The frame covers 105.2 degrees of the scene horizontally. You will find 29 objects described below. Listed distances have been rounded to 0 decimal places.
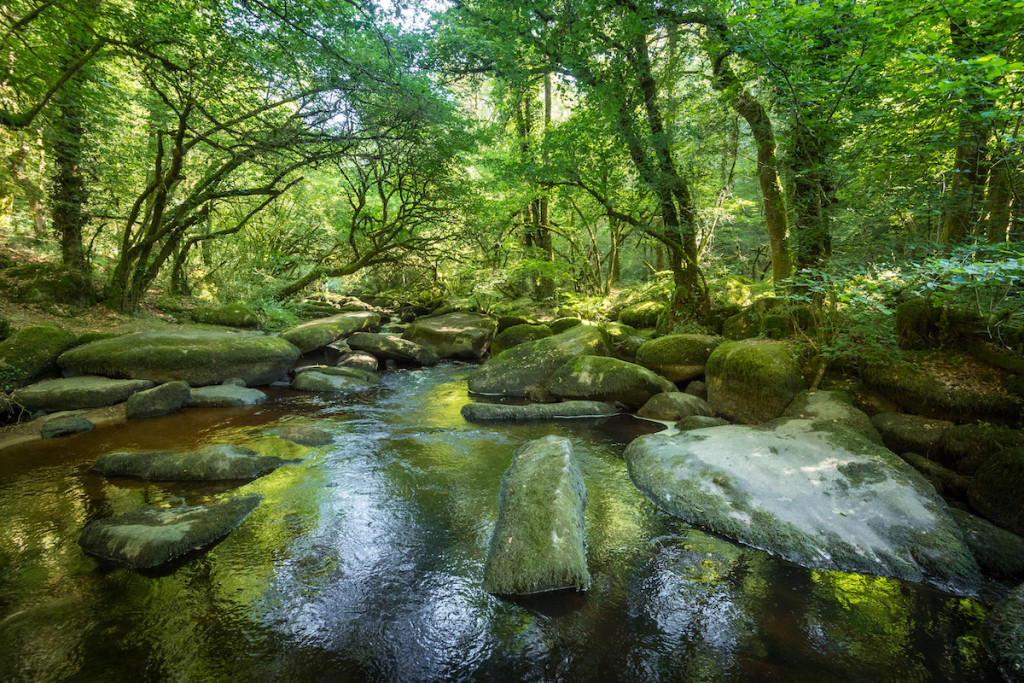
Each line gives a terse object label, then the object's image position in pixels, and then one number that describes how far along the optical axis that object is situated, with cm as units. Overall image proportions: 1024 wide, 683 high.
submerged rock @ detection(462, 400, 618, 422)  705
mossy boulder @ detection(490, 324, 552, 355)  1188
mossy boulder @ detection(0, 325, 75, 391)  635
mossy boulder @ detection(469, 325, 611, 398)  873
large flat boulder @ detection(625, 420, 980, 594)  314
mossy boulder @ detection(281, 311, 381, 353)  1135
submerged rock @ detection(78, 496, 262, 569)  310
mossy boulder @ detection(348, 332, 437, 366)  1197
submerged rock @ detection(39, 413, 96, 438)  563
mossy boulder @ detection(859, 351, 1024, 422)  408
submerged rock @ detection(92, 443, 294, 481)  450
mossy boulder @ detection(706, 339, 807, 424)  572
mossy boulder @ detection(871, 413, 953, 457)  427
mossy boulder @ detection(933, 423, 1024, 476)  372
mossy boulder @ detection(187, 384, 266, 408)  730
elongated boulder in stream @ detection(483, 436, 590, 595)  294
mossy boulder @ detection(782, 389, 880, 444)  465
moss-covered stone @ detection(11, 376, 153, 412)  628
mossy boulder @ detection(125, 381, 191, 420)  658
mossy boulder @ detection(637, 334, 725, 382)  768
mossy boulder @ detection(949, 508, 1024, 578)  305
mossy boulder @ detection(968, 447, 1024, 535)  334
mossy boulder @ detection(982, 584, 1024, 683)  225
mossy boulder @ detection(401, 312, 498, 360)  1308
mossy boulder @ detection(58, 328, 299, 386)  732
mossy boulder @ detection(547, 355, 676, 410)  732
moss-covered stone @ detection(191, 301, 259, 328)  1166
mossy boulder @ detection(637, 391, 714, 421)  668
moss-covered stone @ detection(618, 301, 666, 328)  1145
